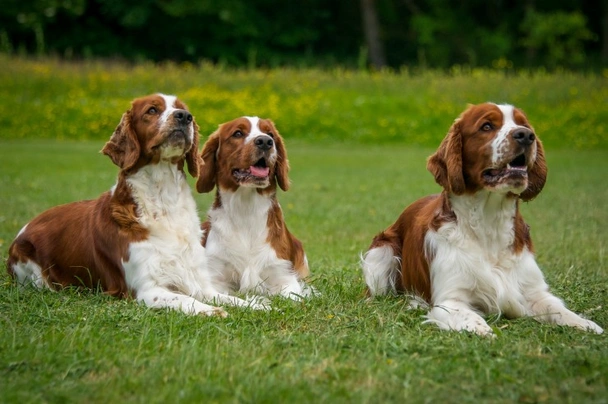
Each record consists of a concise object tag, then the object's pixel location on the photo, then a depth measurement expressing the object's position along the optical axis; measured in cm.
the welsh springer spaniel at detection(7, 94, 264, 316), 572
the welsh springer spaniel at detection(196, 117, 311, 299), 630
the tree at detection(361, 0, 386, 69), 3662
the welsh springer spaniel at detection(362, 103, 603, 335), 512
